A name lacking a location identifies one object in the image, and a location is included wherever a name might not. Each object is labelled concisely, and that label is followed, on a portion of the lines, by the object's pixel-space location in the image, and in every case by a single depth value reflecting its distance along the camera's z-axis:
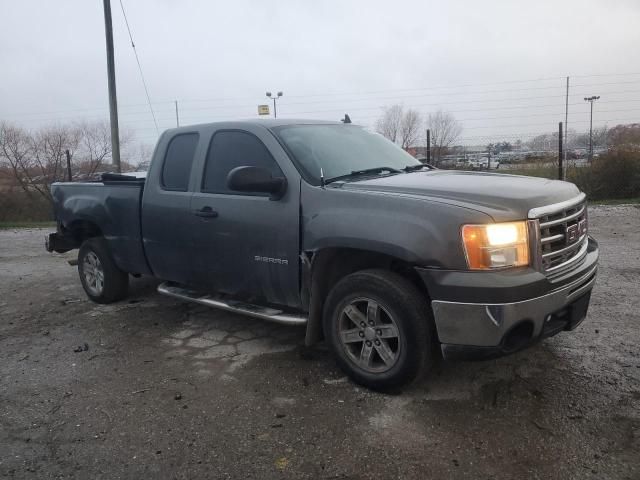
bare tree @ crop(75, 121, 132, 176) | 23.85
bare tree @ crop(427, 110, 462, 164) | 15.02
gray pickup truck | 3.15
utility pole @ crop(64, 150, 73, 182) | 17.22
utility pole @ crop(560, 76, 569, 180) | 13.45
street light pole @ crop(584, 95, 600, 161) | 14.27
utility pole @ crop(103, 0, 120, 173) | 12.86
